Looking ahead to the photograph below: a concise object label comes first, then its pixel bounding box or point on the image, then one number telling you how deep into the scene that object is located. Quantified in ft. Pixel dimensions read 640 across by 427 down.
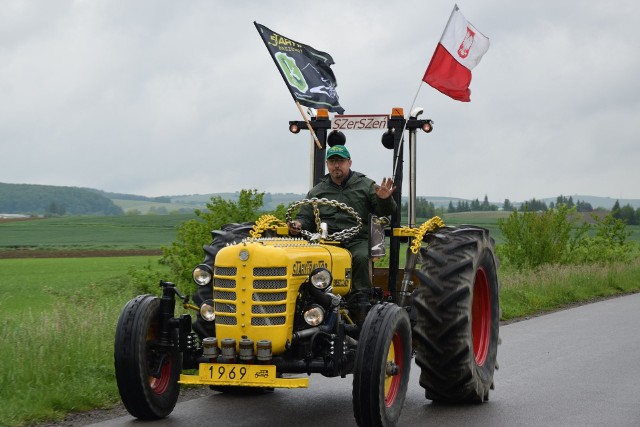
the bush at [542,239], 85.35
